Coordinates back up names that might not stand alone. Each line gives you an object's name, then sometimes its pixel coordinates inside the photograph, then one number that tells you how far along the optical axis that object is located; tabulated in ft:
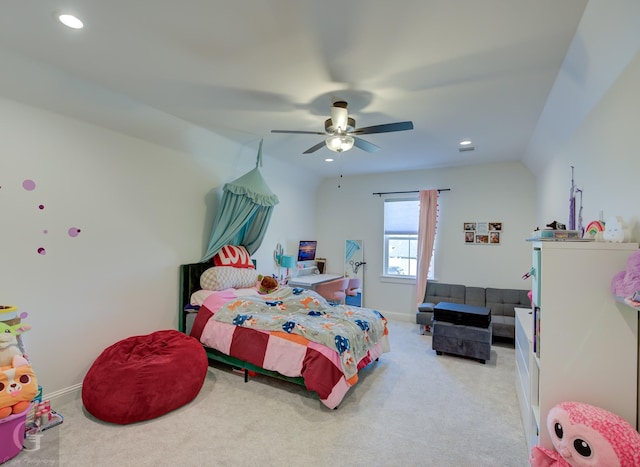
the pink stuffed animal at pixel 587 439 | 4.49
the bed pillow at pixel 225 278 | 12.76
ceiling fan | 8.92
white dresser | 5.27
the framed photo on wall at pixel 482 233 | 16.63
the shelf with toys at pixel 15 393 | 6.58
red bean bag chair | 7.93
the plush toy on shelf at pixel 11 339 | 6.96
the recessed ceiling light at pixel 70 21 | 6.10
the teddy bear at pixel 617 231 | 5.45
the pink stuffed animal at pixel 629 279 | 4.62
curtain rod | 18.60
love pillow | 13.64
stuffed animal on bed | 13.56
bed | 8.95
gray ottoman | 12.32
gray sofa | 14.38
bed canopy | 13.43
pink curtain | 17.66
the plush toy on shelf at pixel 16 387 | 6.55
